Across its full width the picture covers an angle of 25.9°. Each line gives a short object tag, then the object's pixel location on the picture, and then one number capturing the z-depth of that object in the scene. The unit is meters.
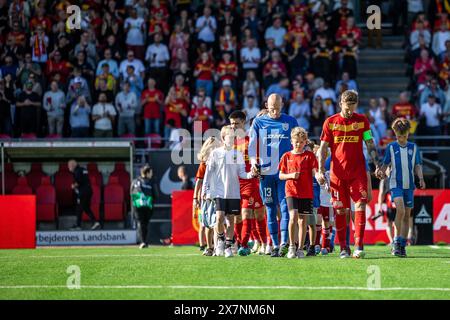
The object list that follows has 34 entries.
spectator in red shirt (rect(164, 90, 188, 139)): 26.36
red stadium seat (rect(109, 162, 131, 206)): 25.69
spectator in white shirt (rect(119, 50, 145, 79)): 27.34
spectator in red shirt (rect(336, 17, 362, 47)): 28.20
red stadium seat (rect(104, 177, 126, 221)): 25.45
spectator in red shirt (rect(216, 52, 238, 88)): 27.12
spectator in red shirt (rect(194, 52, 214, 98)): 27.19
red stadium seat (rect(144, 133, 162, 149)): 26.47
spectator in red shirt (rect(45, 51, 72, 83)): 27.48
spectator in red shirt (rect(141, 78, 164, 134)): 26.58
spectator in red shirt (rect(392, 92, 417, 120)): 26.39
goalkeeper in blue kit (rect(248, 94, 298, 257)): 14.78
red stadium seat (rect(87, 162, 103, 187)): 25.94
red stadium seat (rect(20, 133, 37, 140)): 26.34
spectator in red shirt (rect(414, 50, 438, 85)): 27.88
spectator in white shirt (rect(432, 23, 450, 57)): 28.53
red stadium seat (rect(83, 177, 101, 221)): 25.47
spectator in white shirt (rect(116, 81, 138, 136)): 26.55
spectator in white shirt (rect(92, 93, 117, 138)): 26.39
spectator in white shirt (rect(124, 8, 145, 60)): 28.45
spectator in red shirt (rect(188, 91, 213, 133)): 26.03
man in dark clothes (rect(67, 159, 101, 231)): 24.84
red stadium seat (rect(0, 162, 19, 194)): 25.41
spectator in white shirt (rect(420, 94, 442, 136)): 26.61
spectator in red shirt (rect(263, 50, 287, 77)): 27.30
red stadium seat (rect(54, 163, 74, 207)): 25.97
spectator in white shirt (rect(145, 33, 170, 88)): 27.72
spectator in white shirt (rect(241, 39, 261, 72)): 27.64
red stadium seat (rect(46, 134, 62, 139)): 26.52
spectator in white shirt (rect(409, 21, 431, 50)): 28.81
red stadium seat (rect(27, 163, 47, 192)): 25.84
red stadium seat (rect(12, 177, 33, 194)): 25.09
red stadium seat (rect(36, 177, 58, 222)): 25.20
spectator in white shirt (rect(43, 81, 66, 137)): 26.62
